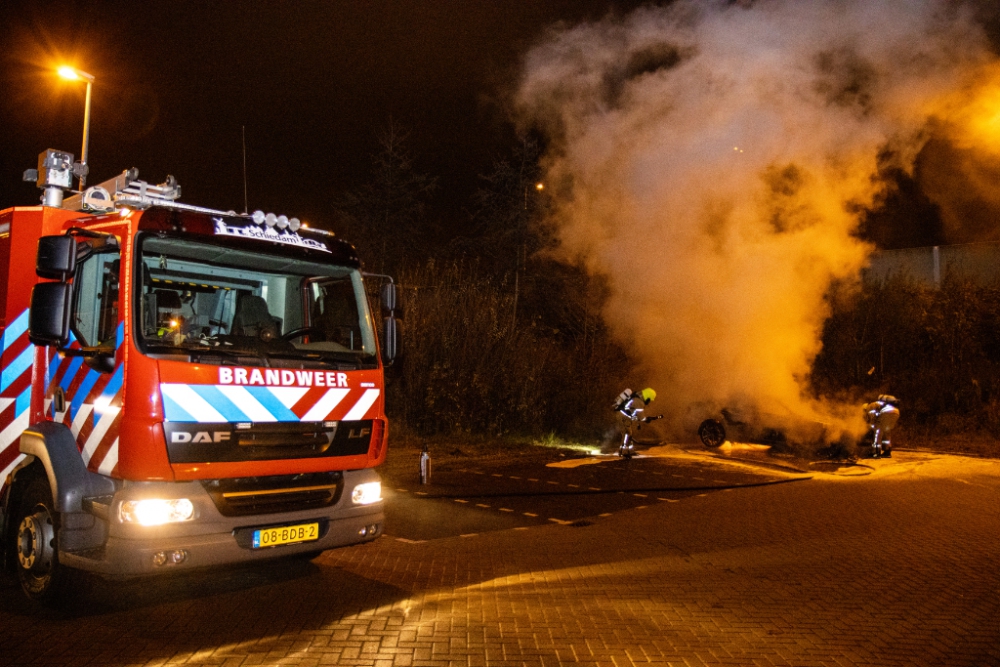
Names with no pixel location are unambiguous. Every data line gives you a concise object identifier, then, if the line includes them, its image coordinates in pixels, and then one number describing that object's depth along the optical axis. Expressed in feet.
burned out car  50.24
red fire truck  16.40
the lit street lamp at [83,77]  35.65
